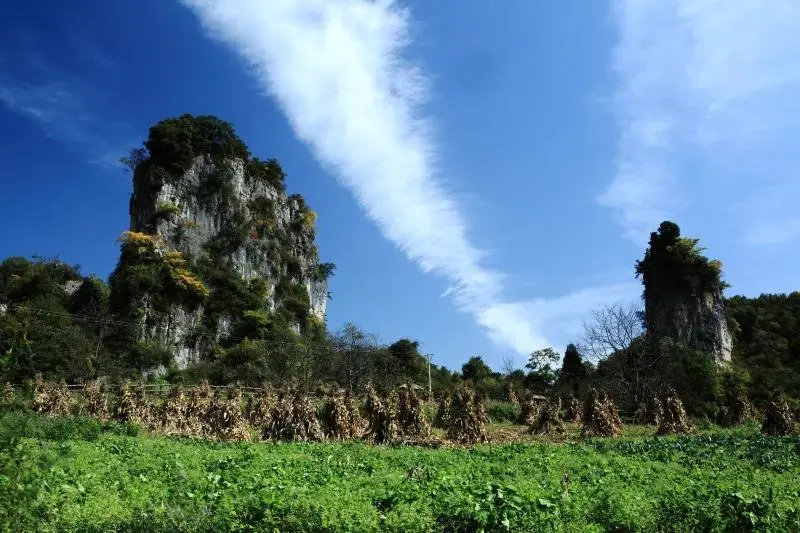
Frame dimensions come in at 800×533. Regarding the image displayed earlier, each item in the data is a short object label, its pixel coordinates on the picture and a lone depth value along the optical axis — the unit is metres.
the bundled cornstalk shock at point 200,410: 26.19
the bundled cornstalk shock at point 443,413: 29.98
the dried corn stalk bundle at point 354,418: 25.05
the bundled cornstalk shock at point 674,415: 28.10
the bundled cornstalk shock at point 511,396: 46.62
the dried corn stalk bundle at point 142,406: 28.11
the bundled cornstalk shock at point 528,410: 36.32
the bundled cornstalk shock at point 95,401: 29.72
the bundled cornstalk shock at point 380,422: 23.14
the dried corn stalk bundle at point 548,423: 27.47
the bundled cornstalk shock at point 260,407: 30.08
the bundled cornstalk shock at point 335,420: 24.33
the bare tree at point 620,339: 48.38
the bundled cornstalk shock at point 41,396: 28.77
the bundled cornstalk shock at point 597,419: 26.27
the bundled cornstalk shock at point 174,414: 26.89
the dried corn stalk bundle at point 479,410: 24.44
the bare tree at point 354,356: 54.53
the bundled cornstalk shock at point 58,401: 29.31
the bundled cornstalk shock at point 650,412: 31.08
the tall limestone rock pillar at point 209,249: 58.22
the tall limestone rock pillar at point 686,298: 54.53
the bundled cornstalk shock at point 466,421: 23.86
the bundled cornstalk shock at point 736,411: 33.16
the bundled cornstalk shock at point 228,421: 24.72
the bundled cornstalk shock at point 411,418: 24.17
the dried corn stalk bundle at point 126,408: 28.06
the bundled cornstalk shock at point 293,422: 23.48
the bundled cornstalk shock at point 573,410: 35.94
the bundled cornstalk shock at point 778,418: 24.53
